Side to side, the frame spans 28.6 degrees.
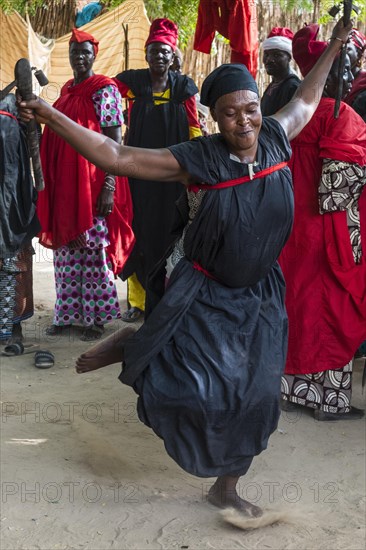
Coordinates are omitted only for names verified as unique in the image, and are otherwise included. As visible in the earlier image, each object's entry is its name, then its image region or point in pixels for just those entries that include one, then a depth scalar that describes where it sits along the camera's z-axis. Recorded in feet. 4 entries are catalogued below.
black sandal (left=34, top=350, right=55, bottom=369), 16.03
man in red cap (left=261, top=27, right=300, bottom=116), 14.69
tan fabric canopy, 33.14
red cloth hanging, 14.26
